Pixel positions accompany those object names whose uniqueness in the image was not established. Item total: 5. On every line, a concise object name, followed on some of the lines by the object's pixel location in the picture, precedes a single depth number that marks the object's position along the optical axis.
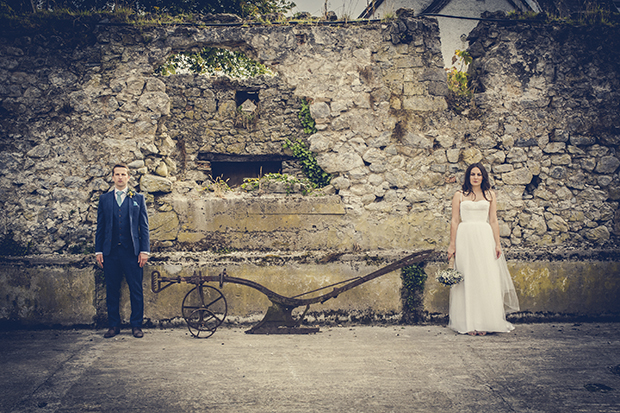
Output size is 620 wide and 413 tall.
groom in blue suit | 4.09
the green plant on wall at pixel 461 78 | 4.98
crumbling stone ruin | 4.60
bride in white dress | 4.12
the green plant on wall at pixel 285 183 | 4.85
